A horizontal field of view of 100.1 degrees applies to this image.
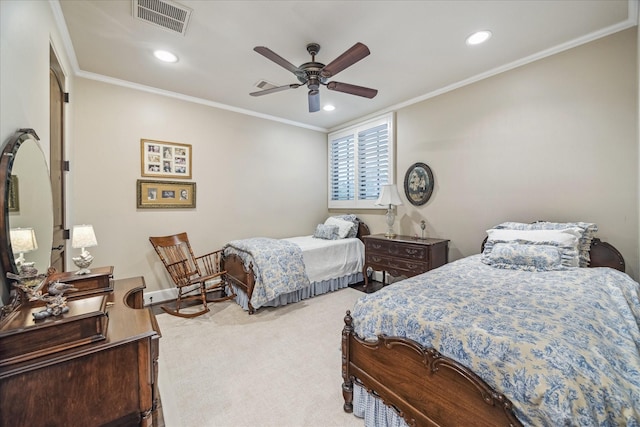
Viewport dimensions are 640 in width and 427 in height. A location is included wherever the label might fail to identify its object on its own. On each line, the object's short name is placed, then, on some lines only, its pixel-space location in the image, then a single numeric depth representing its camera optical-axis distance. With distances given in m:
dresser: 0.92
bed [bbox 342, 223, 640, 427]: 0.95
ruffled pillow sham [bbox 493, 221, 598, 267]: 2.31
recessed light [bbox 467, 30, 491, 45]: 2.40
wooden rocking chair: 3.24
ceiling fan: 2.08
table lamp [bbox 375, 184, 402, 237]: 3.85
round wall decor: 3.74
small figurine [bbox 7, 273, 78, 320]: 1.09
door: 2.34
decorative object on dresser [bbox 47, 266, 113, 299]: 1.79
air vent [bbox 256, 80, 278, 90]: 3.29
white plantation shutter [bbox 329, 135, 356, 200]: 4.93
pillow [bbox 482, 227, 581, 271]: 2.17
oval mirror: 1.19
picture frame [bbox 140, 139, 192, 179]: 3.54
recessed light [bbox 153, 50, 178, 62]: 2.68
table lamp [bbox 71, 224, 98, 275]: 2.32
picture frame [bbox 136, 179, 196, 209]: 3.52
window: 4.31
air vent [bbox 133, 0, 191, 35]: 2.04
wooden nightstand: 3.23
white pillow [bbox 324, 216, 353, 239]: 4.42
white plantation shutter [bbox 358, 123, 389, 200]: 4.33
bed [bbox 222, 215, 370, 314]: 3.19
